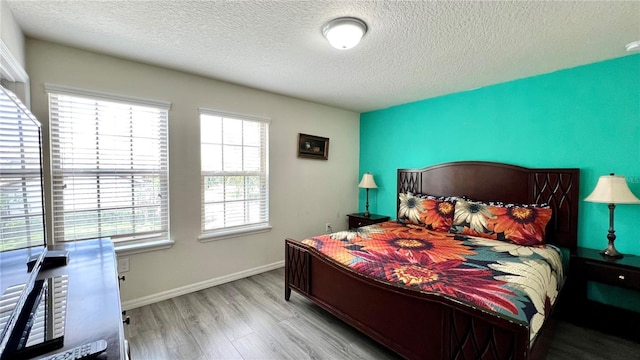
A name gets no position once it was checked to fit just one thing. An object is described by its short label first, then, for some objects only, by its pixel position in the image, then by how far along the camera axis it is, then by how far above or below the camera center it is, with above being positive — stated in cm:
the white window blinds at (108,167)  227 +6
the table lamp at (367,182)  421 -13
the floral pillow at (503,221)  255 -48
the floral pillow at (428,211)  313 -45
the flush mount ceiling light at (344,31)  183 +102
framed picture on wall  387 +41
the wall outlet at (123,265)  249 -86
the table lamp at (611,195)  219 -17
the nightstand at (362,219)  405 -70
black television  81 -32
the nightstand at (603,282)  209 -95
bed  143 -81
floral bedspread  154 -69
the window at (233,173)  308 +1
